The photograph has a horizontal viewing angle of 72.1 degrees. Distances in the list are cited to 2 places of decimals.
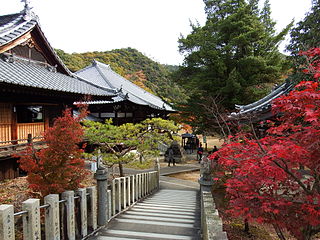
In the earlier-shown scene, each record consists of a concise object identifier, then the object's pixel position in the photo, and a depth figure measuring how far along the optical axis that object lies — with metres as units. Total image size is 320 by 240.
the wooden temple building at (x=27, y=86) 7.20
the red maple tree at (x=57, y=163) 4.06
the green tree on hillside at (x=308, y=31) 8.25
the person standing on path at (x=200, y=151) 17.46
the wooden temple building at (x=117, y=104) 16.28
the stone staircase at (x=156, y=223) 3.95
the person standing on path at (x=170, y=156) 16.48
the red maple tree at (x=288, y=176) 2.68
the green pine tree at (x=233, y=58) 14.36
